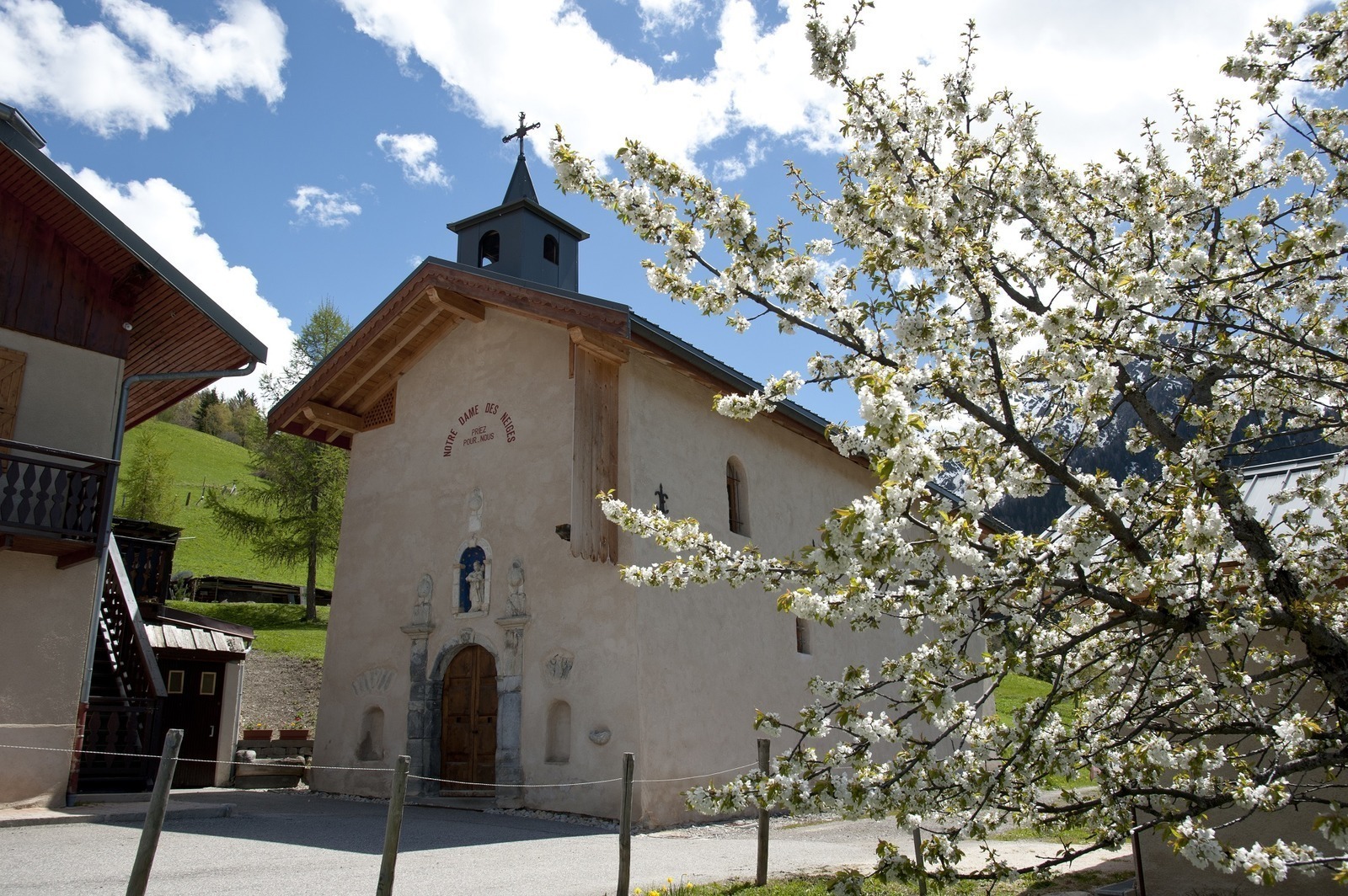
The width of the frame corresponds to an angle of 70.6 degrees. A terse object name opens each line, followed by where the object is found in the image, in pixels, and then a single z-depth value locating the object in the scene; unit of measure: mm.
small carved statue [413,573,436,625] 13438
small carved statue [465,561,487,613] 12988
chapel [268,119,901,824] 11602
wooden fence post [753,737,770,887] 7227
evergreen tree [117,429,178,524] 35375
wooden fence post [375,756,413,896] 5102
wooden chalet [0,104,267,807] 9672
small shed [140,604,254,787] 14617
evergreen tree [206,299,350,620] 27875
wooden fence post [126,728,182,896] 4504
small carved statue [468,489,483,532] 13352
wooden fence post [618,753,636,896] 6258
